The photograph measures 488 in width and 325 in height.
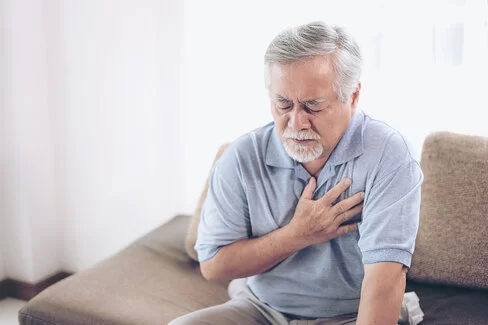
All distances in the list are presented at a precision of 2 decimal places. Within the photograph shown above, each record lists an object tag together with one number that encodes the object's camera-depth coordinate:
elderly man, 1.16
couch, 1.51
